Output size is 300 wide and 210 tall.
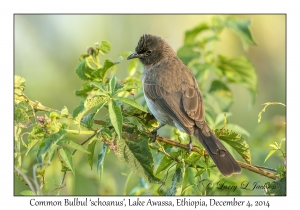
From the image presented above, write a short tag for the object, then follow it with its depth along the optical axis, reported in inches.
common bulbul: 336.8
